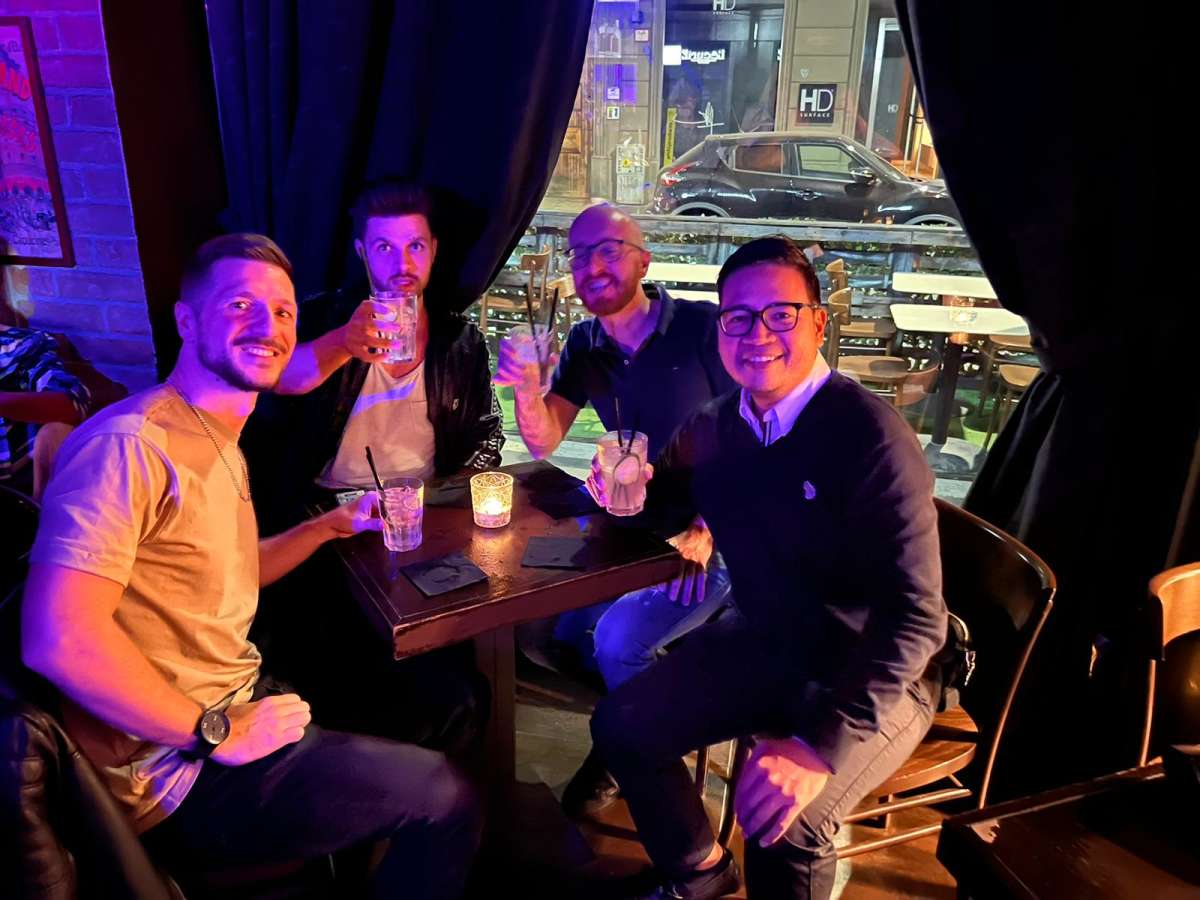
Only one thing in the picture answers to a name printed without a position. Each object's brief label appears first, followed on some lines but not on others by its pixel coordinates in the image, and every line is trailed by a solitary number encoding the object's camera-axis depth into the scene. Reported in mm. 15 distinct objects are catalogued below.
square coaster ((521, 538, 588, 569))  1508
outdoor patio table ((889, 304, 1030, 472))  3684
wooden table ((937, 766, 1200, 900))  1007
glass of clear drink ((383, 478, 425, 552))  1537
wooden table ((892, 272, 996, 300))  3982
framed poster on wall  2090
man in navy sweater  1354
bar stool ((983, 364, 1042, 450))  3338
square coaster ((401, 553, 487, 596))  1413
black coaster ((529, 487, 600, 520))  1756
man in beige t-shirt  1132
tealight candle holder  1680
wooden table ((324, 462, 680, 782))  1350
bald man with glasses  1997
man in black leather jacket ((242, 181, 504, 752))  1745
